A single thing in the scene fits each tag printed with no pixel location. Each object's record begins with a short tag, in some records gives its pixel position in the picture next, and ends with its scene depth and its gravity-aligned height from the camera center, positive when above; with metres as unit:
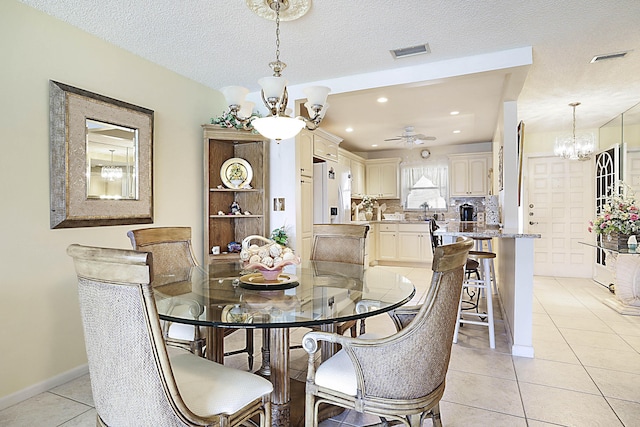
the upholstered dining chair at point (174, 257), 2.05 -0.31
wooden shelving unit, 3.50 +0.21
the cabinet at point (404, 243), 6.71 -0.61
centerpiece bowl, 1.74 -0.24
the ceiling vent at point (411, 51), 2.77 +1.30
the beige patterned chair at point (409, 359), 1.21 -0.52
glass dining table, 1.33 -0.40
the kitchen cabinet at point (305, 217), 3.92 -0.06
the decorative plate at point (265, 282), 1.77 -0.36
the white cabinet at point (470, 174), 6.56 +0.71
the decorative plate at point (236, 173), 3.69 +0.41
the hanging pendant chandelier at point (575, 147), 4.76 +0.90
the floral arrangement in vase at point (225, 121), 3.36 +0.89
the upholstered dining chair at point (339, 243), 2.70 -0.25
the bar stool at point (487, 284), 2.86 -0.64
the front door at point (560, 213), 5.64 -0.02
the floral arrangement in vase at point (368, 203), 7.28 +0.19
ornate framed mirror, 2.34 +0.38
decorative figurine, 3.72 +0.03
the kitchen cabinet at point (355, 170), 6.21 +0.82
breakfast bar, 2.73 -0.63
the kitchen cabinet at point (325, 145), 4.75 +0.96
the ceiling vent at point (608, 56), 2.90 +1.30
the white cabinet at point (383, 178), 7.31 +0.71
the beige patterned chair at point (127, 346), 0.93 -0.37
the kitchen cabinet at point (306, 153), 4.18 +0.73
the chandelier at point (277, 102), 2.00 +0.66
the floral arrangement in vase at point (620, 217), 3.90 -0.06
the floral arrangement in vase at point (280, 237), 3.55 -0.25
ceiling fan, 5.37 +1.14
